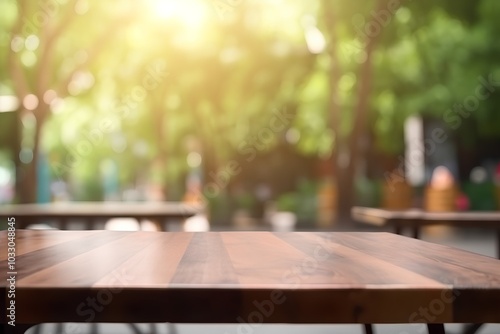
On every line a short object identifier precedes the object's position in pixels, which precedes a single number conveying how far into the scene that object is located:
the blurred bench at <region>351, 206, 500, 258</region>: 4.26
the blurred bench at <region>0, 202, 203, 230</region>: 5.64
